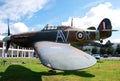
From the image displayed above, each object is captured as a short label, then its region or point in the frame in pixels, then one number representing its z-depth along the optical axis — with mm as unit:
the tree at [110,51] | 66877
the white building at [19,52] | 49098
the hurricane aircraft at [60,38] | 5063
